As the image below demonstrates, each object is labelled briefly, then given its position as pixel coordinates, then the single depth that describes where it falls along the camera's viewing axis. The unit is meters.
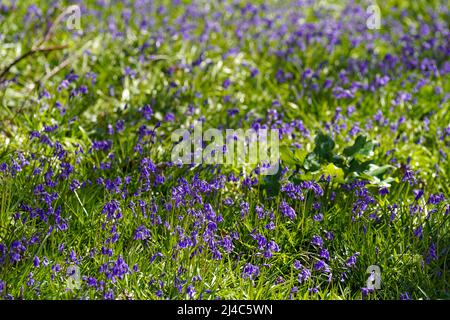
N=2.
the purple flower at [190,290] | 5.84
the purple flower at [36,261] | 5.86
